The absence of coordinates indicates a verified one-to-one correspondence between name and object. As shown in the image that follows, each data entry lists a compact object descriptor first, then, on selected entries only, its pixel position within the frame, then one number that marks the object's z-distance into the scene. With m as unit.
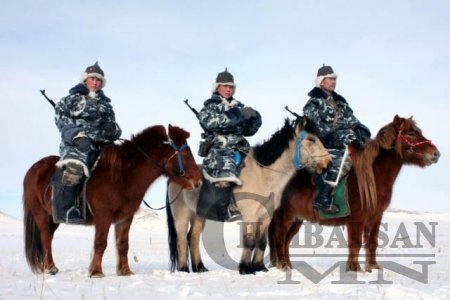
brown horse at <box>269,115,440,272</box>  8.51
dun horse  8.27
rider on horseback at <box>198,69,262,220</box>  8.48
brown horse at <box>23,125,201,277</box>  7.57
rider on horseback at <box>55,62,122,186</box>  7.64
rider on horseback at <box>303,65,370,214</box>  8.66
